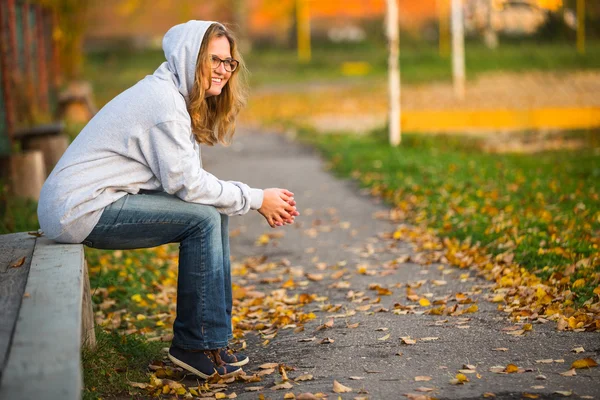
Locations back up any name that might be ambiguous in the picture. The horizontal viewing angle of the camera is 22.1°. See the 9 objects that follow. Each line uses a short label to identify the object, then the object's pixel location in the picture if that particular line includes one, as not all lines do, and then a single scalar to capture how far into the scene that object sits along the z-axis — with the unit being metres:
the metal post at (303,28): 58.45
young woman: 7.24
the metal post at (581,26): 36.45
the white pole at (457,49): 36.15
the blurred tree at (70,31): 36.51
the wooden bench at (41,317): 4.87
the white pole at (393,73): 21.09
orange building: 60.10
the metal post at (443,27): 58.89
